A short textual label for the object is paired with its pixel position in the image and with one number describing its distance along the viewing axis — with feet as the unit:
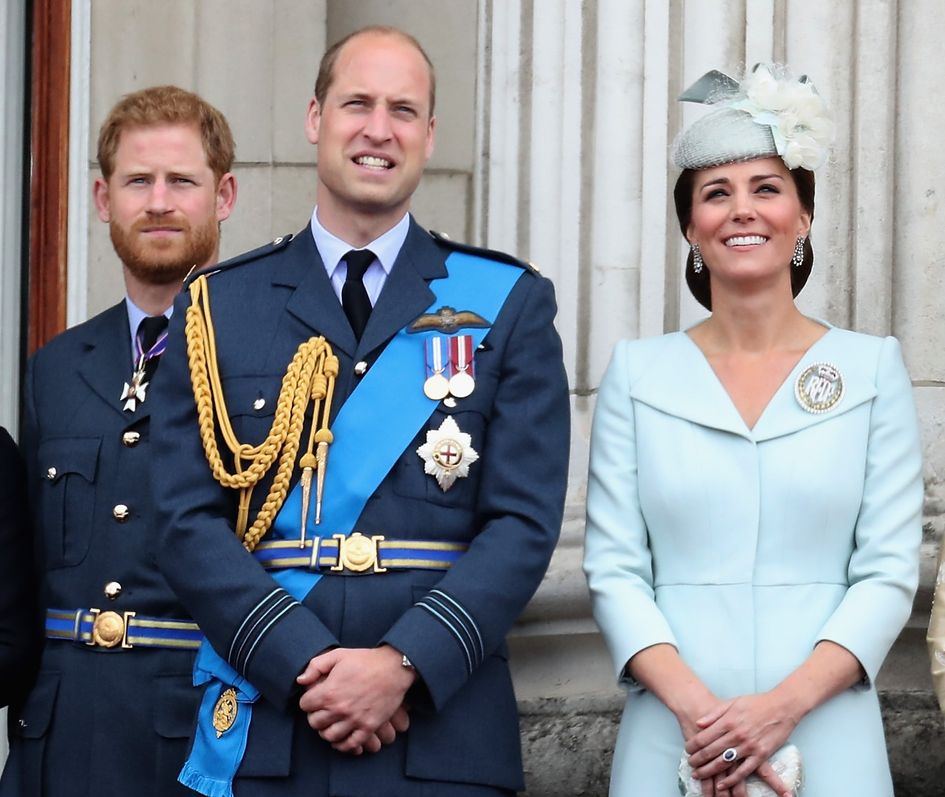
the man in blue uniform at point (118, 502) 25.44
